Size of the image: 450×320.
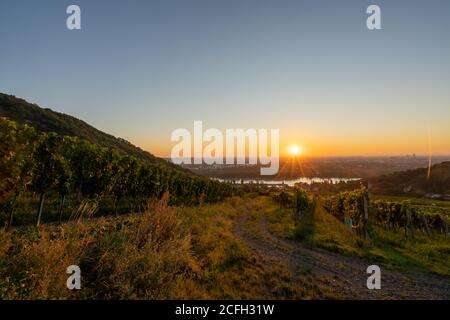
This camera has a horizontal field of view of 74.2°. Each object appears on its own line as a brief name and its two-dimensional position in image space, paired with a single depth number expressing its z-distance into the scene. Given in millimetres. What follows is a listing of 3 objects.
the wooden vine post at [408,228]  19344
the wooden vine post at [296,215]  20422
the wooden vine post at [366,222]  15111
